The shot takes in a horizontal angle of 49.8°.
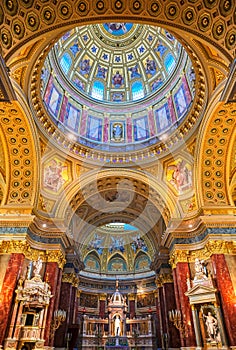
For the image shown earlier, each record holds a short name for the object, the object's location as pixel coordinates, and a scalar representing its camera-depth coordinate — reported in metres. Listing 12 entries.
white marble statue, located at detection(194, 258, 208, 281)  14.09
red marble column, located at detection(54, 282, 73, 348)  16.41
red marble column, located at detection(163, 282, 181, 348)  16.33
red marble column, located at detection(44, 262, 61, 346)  13.87
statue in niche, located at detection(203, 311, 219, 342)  12.63
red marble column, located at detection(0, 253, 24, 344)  12.01
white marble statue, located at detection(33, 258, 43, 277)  14.50
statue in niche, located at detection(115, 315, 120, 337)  24.82
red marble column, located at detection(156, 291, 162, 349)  21.27
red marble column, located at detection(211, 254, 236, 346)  12.16
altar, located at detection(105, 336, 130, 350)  23.67
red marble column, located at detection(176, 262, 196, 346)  13.63
